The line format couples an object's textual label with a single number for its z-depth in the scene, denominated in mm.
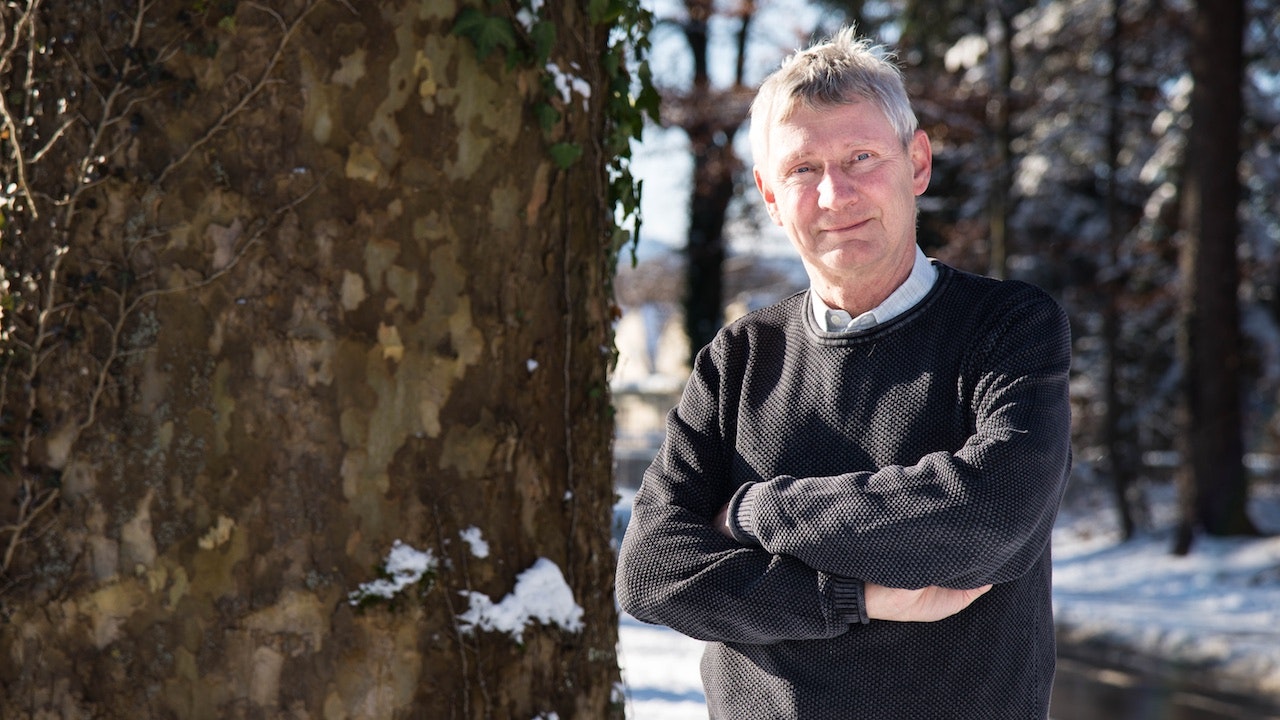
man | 2076
